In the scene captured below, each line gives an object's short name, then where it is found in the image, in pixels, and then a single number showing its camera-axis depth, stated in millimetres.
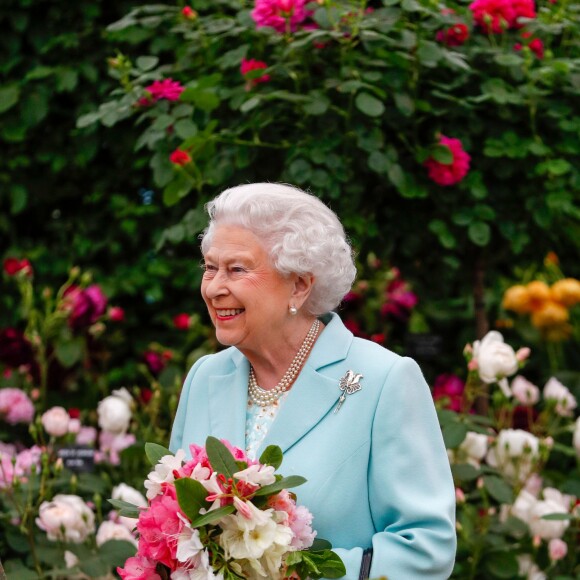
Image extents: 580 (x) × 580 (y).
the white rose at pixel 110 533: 5996
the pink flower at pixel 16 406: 7109
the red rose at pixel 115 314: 7480
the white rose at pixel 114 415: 6652
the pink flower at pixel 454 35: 6470
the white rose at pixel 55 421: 6457
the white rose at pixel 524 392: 6961
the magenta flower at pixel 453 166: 6375
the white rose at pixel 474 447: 6363
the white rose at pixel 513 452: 6387
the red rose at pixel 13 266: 7711
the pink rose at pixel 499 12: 6441
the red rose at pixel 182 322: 7703
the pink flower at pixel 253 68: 6172
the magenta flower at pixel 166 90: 6363
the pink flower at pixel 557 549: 6262
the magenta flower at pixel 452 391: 7293
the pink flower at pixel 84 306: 7395
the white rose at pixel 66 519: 5777
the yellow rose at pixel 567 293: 9625
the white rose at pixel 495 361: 5863
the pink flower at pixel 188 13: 6398
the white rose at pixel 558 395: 6844
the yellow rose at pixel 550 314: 9617
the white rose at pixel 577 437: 6645
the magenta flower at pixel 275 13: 5937
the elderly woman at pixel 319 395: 3990
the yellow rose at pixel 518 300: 9648
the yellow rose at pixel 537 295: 9648
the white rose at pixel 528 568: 6461
